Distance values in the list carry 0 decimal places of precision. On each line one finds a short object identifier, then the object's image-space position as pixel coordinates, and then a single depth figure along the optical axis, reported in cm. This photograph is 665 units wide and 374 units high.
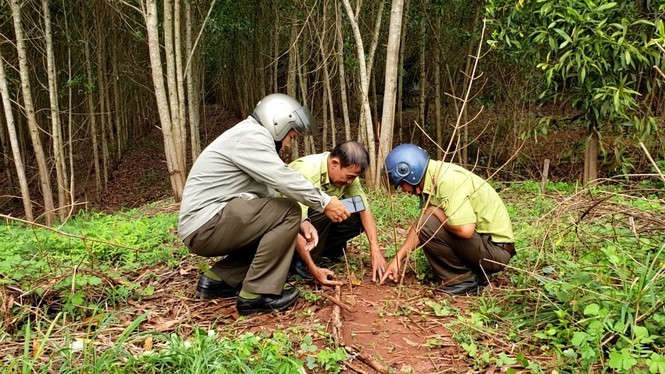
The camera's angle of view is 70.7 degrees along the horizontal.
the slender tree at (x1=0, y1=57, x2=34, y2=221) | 753
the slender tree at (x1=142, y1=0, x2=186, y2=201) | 685
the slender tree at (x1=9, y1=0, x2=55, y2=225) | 730
